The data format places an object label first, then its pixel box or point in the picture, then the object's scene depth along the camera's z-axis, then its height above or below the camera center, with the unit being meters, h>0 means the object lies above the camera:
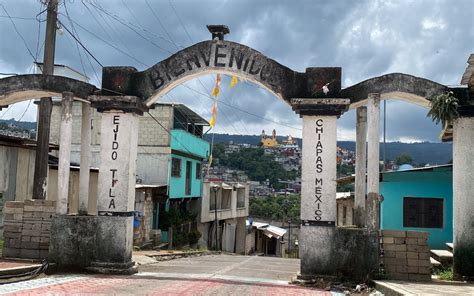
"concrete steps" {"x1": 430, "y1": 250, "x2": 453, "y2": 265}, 11.09 -1.08
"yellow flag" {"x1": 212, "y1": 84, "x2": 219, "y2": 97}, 21.98 +4.52
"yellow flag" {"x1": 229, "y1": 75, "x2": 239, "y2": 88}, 14.92 +3.39
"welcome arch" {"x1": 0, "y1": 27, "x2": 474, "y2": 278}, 10.03 +1.87
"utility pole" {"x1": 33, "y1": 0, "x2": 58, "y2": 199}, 14.68 +1.92
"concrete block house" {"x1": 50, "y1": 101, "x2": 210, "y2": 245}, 26.62 +2.04
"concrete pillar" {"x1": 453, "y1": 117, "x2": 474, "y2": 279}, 9.84 +0.16
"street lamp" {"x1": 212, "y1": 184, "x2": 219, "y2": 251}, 33.78 -0.07
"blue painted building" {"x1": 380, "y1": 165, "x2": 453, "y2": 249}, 15.91 +0.15
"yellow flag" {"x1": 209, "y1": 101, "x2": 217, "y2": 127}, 24.28 +3.84
